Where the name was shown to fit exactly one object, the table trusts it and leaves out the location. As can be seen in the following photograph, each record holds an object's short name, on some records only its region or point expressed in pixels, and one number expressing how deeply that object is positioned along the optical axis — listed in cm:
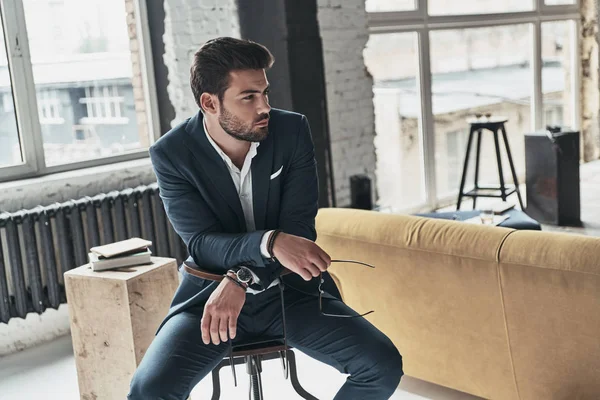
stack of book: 293
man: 201
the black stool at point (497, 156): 599
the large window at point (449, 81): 630
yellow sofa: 236
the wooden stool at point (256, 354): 210
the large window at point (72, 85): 422
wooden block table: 283
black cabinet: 598
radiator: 392
